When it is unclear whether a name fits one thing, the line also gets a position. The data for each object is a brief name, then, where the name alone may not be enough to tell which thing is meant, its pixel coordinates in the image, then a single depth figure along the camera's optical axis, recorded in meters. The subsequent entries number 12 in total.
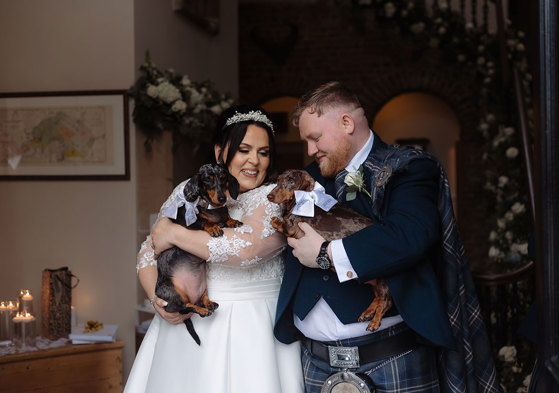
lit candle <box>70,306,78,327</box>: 4.20
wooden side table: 3.73
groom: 1.94
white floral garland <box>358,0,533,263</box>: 5.01
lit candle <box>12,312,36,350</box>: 3.92
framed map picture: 4.40
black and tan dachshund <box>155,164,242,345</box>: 2.18
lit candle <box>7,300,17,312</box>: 3.97
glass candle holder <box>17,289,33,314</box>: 3.98
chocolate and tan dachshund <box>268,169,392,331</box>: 2.00
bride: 2.21
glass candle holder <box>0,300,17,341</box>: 3.98
